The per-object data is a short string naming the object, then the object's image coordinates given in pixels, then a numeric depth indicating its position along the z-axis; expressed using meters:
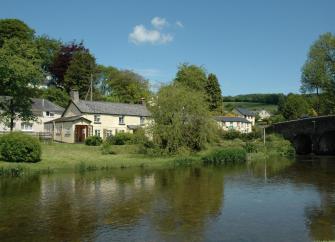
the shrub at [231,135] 65.19
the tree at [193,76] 83.50
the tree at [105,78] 94.69
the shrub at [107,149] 45.06
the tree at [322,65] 69.12
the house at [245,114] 119.38
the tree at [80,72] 79.94
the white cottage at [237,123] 94.06
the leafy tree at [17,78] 42.86
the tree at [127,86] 89.19
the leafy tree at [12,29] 75.56
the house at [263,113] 149.75
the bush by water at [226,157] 44.31
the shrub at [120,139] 52.56
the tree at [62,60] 83.44
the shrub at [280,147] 56.94
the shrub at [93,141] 51.94
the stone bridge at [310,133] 58.26
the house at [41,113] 62.97
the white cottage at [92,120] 57.19
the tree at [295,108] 107.38
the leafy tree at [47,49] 86.25
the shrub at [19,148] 34.72
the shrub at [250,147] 53.97
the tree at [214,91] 89.75
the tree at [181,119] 44.66
